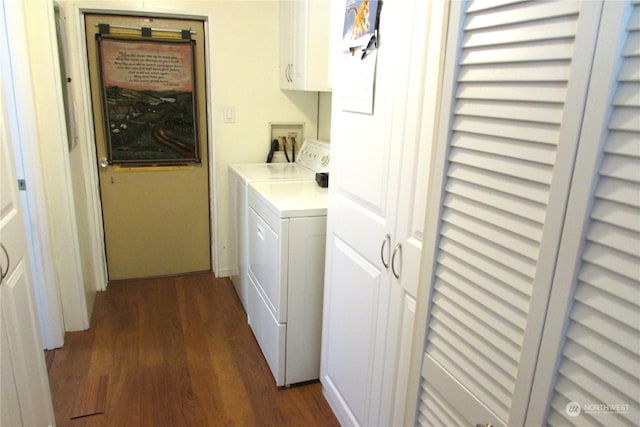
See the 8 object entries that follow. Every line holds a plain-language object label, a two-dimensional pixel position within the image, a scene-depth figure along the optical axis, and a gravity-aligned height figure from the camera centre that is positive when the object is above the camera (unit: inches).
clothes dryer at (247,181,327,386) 82.0 -32.0
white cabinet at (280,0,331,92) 102.4 +14.1
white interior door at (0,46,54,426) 53.4 -28.4
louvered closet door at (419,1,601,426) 25.6 -5.0
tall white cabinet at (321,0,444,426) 49.4 -14.6
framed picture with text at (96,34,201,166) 119.6 -0.5
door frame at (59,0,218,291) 110.6 -0.5
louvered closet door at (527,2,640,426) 21.8 -7.0
